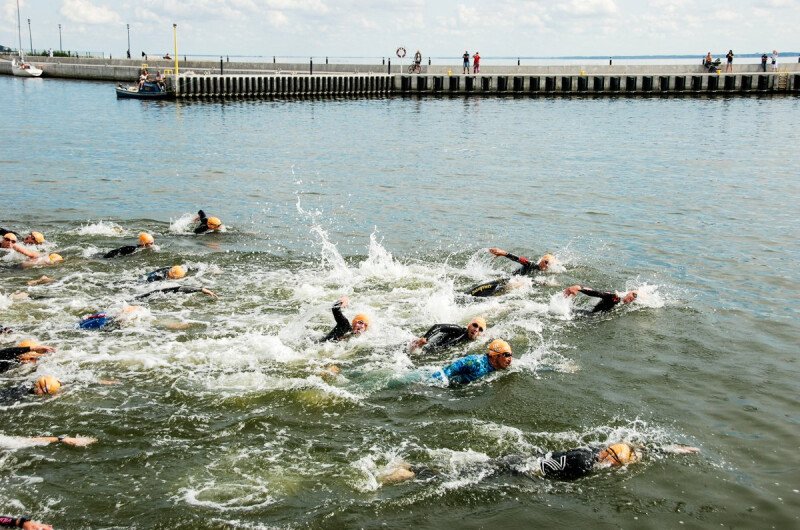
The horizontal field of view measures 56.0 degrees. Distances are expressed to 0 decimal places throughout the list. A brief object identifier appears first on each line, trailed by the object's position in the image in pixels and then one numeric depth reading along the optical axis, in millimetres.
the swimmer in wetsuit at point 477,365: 13055
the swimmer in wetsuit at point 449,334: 14266
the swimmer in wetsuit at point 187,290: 17141
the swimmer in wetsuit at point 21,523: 8539
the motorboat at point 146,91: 66125
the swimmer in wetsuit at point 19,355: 13039
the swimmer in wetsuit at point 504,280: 17344
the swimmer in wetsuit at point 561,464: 10281
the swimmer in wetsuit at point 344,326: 14531
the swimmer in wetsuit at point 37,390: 12198
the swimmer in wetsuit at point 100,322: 14969
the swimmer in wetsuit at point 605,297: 15869
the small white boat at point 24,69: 95188
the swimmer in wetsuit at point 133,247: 20156
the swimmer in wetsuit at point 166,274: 18125
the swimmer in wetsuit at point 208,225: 23031
